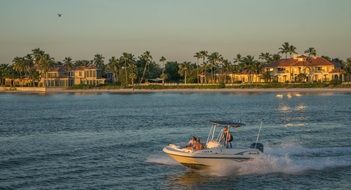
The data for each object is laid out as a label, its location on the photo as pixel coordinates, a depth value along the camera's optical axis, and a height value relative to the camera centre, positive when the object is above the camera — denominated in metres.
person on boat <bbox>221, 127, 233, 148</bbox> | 29.36 -3.25
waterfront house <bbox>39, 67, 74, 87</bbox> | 187.50 -0.80
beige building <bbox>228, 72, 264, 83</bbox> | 161.00 -0.63
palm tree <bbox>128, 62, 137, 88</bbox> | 167.26 +1.17
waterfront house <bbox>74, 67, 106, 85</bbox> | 180.12 +0.11
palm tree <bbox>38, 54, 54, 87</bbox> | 179.50 +4.39
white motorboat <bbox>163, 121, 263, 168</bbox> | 28.31 -4.04
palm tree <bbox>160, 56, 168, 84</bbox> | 165.93 +0.49
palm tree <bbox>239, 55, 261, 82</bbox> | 153.25 +2.72
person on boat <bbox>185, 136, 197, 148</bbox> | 28.74 -3.47
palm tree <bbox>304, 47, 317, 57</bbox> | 153.38 +6.19
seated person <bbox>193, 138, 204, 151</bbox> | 28.57 -3.62
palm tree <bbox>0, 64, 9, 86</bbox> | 194.62 +2.14
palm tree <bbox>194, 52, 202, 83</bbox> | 170.68 +5.93
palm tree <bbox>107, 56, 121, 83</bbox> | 175.00 +3.30
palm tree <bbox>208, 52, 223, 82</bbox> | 166.50 +4.83
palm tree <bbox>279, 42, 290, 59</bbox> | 167.62 +7.97
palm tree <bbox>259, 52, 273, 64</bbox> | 171.50 +5.46
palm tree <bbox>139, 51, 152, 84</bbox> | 171.50 +5.51
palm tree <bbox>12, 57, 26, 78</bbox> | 185.88 +4.28
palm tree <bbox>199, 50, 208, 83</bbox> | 166.35 +3.36
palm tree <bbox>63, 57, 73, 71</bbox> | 188.38 +4.22
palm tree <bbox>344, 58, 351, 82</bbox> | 142.62 +1.79
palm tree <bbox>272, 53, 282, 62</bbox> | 172.75 +5.45
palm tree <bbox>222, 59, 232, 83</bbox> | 165.25 +2.39
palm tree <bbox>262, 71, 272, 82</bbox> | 152.25 -0.35
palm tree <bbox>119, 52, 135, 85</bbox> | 172.75 +5.24
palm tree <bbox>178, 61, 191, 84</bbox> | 164.38 +1.93
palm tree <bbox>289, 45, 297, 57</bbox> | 167.62 +7.65
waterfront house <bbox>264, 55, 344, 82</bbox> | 147.62 +1.23
